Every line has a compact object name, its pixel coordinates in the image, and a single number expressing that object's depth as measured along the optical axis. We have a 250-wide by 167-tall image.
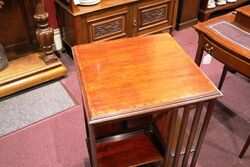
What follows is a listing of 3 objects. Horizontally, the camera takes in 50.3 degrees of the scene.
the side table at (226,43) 1.33
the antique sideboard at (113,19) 2.04
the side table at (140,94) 0.92
